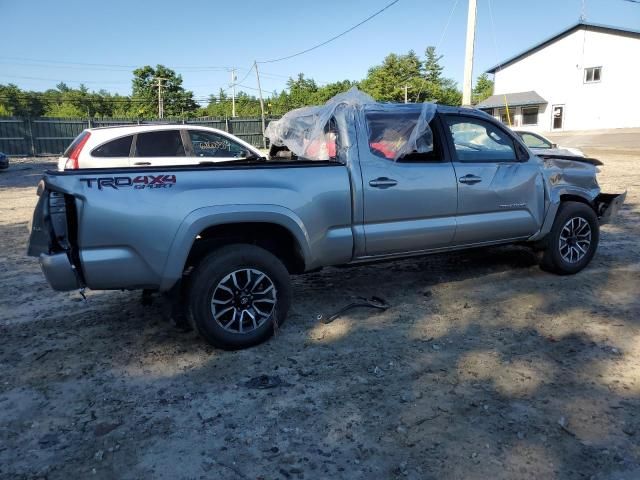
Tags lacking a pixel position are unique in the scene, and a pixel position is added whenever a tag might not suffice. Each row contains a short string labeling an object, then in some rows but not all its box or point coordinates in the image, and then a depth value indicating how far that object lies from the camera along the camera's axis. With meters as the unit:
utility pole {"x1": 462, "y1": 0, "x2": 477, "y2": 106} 15.39
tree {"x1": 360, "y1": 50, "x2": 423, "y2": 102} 65.00
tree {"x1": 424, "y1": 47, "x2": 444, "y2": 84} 77.88
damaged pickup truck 3.40
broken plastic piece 4.46
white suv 8.35
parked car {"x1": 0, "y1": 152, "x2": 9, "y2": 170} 18.62
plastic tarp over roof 4.45
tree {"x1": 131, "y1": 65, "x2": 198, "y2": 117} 65.81
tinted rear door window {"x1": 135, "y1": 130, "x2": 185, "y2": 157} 8.57
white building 36.78
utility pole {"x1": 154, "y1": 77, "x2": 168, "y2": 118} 59.47
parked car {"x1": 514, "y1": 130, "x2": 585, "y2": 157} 12.08
